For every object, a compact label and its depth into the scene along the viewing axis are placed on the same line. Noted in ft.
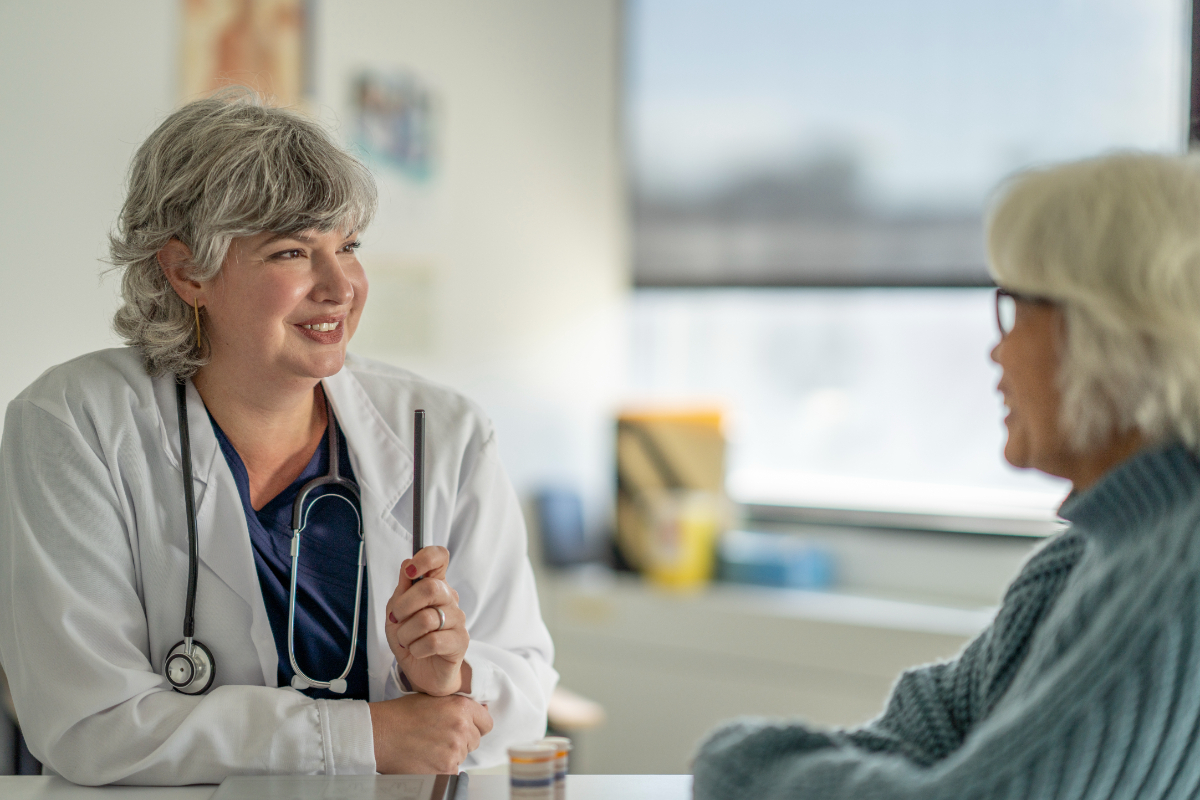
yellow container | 11.26
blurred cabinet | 9.82
